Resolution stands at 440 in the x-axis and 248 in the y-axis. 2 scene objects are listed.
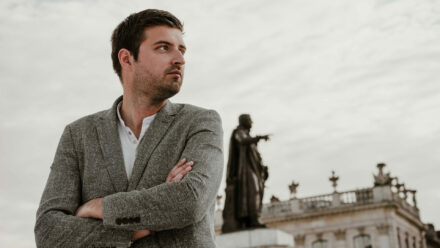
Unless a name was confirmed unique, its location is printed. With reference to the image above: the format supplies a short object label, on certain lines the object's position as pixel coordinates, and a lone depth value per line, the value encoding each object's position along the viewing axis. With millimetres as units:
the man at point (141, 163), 1926
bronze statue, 8945
